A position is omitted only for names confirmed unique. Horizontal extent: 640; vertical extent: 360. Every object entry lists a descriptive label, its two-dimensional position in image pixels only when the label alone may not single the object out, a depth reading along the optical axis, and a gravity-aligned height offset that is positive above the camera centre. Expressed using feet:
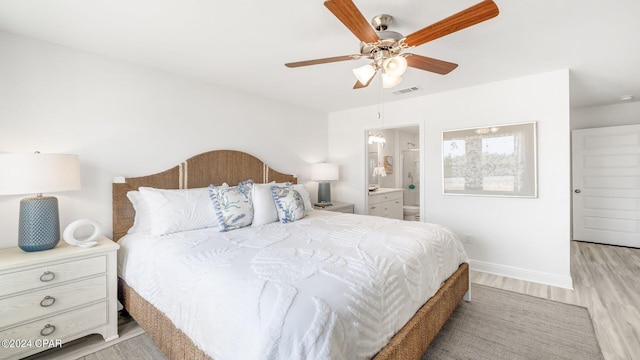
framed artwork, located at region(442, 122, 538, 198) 10.06 +0.66
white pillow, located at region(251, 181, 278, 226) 8.55 -0.87
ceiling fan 4.49 +2.74
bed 3.72 -1.84
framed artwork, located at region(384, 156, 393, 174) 21.01 +1.13
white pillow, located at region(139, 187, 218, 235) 7.36 -0.84
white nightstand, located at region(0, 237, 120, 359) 5.45 -2.50
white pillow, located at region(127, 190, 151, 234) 7.83 -0.99
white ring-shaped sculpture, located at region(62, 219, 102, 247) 6.51 -1.30
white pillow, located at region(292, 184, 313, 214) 10.70 -0.67
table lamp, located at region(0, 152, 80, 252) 5.71 -0.10
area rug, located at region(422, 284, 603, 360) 6.15 -3.87
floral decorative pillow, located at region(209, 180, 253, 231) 7.84 -0.79
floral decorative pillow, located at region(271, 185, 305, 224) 8.98 -0.82
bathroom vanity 15.70 -1.53
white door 13.91 -0.42
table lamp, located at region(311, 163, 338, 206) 13.93 +0.15
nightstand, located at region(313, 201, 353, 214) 13.16 -1.38
